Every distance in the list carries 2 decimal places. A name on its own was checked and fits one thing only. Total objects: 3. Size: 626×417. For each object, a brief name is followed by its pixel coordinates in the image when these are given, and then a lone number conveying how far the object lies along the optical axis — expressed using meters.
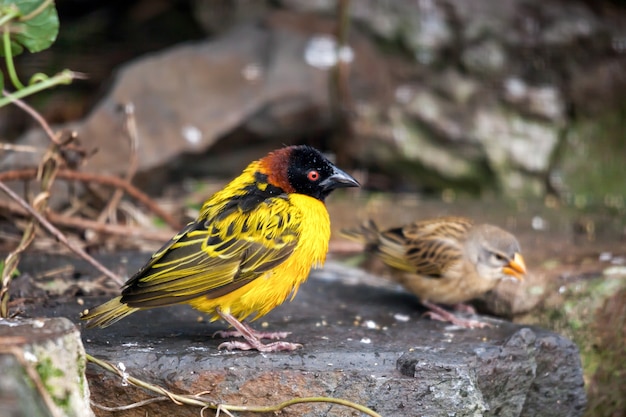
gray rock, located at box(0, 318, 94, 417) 5.42
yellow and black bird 7.97
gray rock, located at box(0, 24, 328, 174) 13.78
